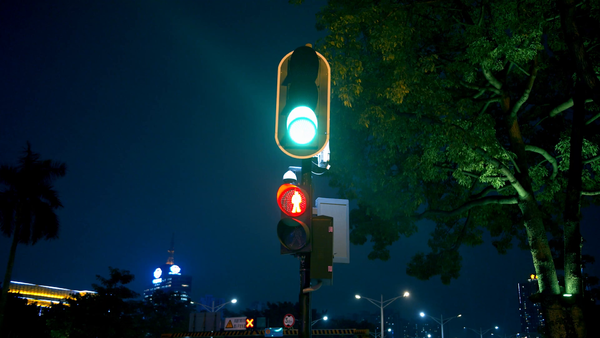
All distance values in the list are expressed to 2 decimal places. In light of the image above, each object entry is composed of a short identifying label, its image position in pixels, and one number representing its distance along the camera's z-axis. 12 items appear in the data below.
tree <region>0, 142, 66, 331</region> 27.53
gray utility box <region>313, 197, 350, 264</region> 4.75
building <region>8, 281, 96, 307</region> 85.89
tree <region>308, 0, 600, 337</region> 12.16
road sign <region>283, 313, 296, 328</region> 35.09
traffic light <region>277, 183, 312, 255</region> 3.85
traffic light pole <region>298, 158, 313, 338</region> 3.96
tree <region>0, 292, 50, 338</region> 38.69
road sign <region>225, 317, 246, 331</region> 30.62
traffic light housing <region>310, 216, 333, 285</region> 3.88
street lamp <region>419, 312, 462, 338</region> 49.16
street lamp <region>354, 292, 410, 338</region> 36.51
